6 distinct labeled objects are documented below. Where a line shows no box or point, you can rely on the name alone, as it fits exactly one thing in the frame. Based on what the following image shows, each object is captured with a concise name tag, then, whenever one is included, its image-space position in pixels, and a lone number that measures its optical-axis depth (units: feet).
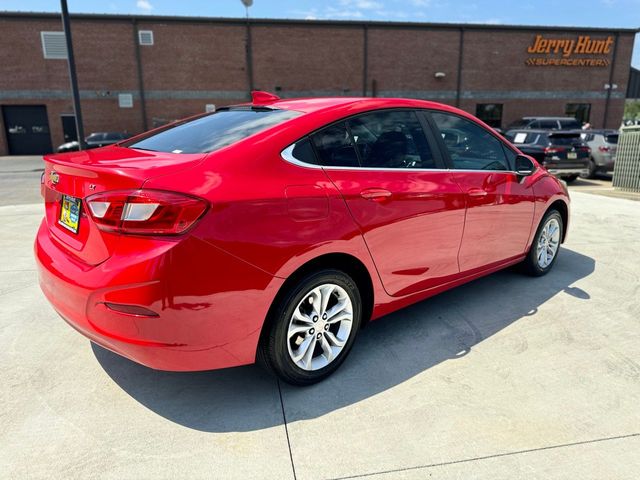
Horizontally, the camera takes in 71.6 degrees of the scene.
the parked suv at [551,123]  68.85
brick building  84.69
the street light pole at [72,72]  25.34
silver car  46.91
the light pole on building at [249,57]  87.30
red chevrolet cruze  6.69
